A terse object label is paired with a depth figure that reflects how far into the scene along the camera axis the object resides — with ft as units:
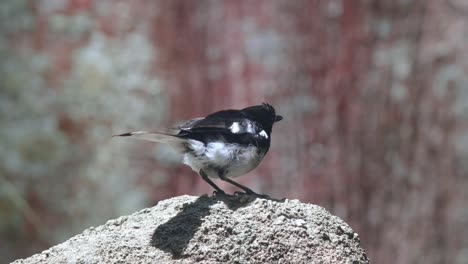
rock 24.38
